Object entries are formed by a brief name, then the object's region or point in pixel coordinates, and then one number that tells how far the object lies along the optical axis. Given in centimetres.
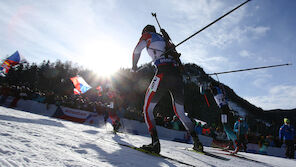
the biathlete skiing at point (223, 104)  549
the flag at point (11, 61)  1490
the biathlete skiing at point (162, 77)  291
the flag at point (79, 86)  1418
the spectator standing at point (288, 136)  809
